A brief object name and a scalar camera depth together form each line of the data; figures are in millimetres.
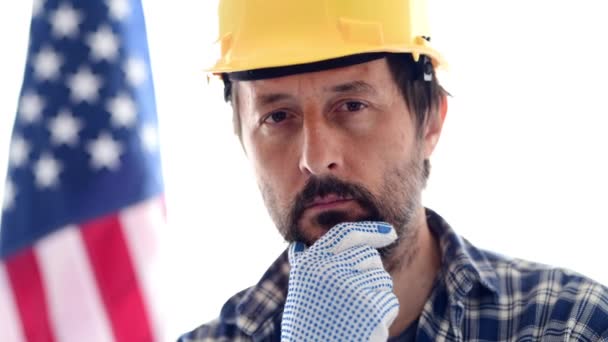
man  1045
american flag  1082
